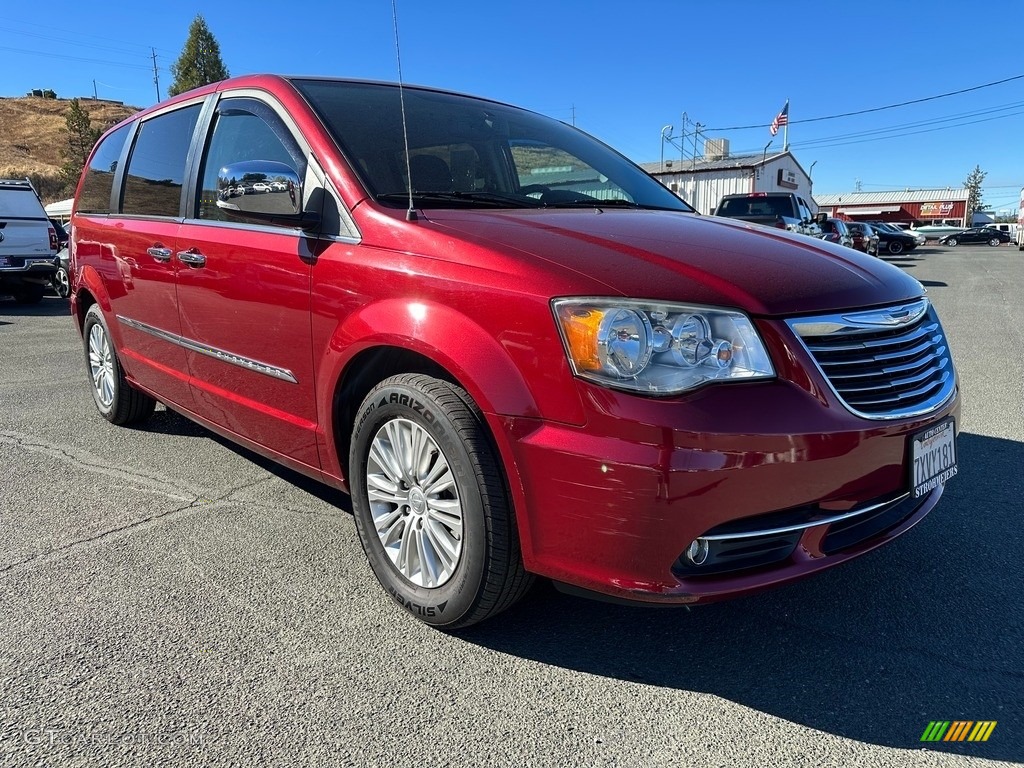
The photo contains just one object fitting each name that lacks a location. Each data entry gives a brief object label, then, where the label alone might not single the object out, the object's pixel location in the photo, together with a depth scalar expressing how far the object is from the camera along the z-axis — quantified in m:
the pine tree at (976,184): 107.07
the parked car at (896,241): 37.31
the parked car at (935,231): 55.66
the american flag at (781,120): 41.89
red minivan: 1.89
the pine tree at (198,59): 68.31
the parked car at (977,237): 51.09
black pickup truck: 13.71
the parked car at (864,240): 26.92
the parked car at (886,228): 38.64
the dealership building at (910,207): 75.62
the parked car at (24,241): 12.09
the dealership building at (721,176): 38.97
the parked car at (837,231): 21.45
